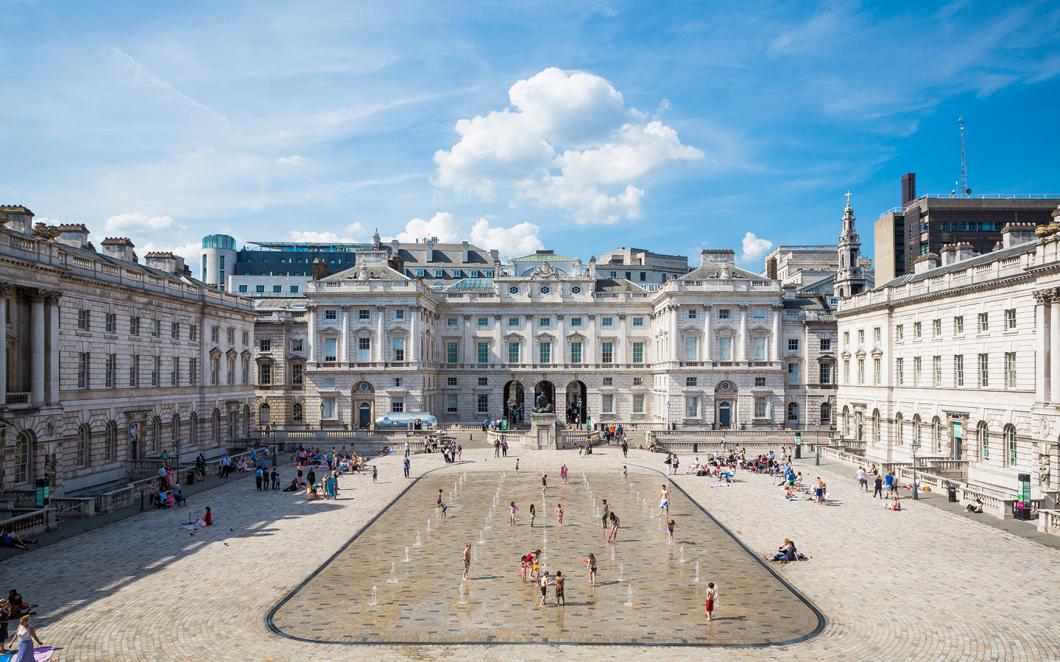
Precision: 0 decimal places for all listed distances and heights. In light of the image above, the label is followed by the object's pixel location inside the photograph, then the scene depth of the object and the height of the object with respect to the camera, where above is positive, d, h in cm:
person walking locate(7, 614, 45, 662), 1778 -661
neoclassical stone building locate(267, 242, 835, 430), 7862 +53
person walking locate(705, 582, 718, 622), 2208 -692
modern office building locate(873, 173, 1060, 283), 10969 +2004
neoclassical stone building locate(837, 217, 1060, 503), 4038 -45
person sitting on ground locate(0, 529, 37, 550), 3063 -739
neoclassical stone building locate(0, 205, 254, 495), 3916 -35
